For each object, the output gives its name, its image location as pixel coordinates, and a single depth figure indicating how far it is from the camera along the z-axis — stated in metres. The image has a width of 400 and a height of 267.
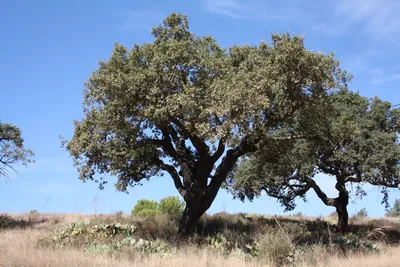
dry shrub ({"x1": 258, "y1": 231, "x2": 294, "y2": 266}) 11.39
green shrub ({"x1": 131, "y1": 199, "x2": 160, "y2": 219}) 34.86
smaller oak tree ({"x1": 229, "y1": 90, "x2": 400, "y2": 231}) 24.06
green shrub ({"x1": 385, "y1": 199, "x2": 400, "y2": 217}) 56.94
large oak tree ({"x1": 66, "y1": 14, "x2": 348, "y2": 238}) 14.52
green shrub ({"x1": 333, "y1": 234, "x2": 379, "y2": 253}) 14.85
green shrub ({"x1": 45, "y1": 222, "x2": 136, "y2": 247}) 13.93
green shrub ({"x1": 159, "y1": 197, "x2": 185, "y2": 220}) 29.46
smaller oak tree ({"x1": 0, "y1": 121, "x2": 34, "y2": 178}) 28.34
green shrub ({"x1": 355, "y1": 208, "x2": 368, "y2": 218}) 37.55
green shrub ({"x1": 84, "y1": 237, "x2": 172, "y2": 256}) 11.73
